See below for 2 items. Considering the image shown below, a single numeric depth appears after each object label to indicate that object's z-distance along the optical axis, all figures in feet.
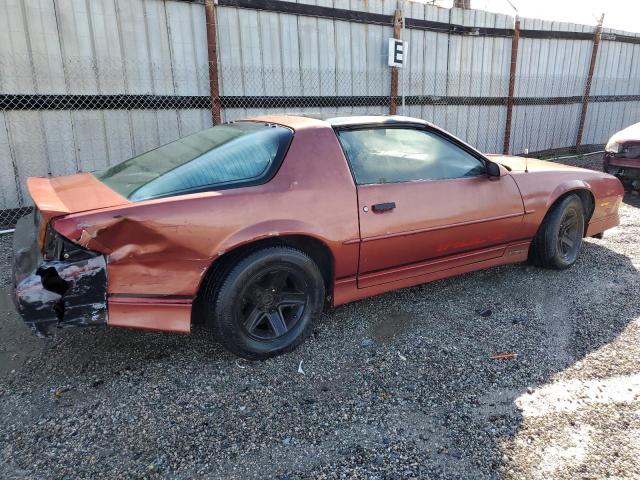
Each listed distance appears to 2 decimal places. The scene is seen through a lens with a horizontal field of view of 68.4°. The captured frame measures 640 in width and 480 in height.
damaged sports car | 7.55
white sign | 22.90
